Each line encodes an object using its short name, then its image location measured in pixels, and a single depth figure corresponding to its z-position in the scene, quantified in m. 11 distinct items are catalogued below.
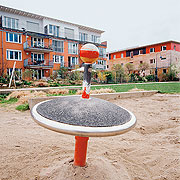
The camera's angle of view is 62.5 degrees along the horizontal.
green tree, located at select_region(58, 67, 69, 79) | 21.95
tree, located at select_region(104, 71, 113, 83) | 22.97
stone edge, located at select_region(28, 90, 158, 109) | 5.19
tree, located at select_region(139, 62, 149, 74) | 32.25
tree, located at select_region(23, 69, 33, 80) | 16.83
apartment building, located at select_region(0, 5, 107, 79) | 21.11
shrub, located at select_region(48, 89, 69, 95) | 8.40
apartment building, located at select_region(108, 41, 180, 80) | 31.33
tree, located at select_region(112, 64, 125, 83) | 23.91
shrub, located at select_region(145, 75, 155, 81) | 30.25
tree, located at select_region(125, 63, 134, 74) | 32.16
